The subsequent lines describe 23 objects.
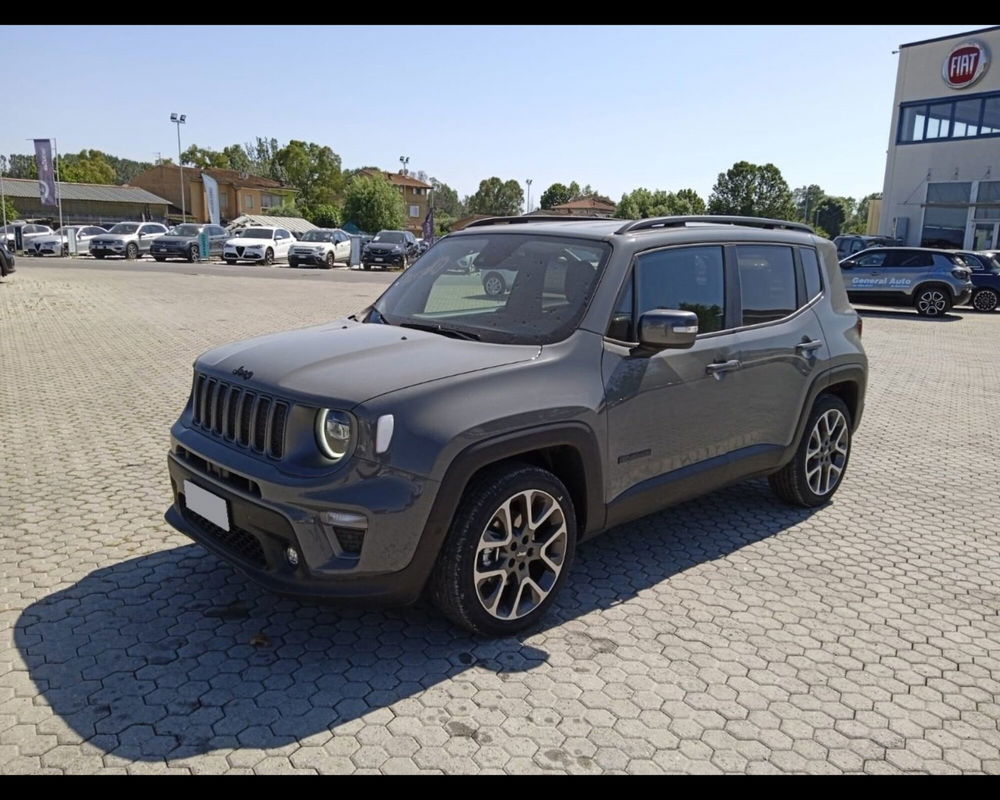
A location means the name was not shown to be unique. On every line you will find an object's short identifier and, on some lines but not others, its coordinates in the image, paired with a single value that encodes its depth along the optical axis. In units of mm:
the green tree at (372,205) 82625
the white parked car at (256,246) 36438
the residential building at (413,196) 122125
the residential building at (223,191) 91938
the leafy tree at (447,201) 163875
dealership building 37344
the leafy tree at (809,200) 127281
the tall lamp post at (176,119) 72312
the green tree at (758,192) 78188
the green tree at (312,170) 93625
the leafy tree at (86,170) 97812
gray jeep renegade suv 3193
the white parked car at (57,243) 40656
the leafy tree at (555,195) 98138
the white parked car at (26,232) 41156
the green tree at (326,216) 79938
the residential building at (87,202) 79875
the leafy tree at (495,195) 123125
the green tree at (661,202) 68812
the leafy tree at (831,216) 121500
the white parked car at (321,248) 36031
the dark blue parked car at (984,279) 21922
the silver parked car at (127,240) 38250
